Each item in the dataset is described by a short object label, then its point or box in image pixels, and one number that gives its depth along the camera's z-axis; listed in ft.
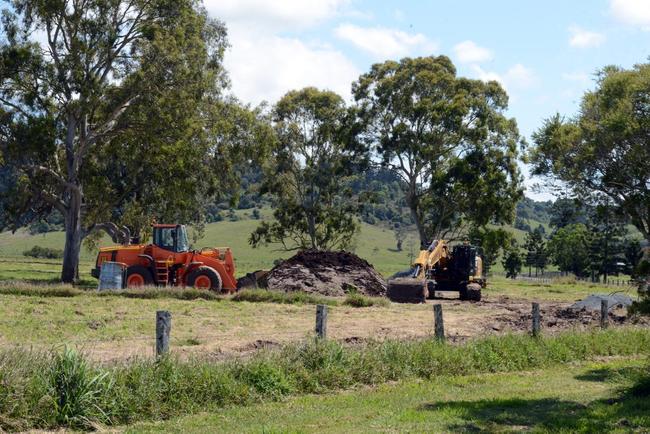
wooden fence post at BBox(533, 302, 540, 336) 59.57
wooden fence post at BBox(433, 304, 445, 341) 53.26
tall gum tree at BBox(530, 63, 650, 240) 140.46
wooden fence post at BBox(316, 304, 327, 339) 46.75
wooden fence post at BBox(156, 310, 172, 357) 39.17
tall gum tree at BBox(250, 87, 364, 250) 208.54
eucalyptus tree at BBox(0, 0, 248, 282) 134.62
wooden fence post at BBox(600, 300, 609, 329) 69.31
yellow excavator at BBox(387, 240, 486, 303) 122.42
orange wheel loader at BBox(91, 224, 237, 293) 107.24
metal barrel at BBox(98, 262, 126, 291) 106.32
